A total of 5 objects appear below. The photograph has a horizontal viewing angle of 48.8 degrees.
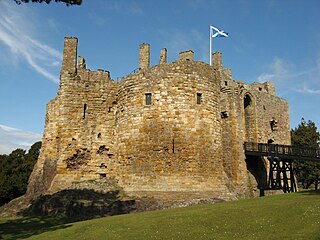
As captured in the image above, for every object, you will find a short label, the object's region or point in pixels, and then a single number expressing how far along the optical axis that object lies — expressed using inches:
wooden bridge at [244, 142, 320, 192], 989.2
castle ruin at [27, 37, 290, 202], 828.6
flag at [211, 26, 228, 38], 1089.4
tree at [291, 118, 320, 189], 1656.7
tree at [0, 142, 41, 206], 1559.5
